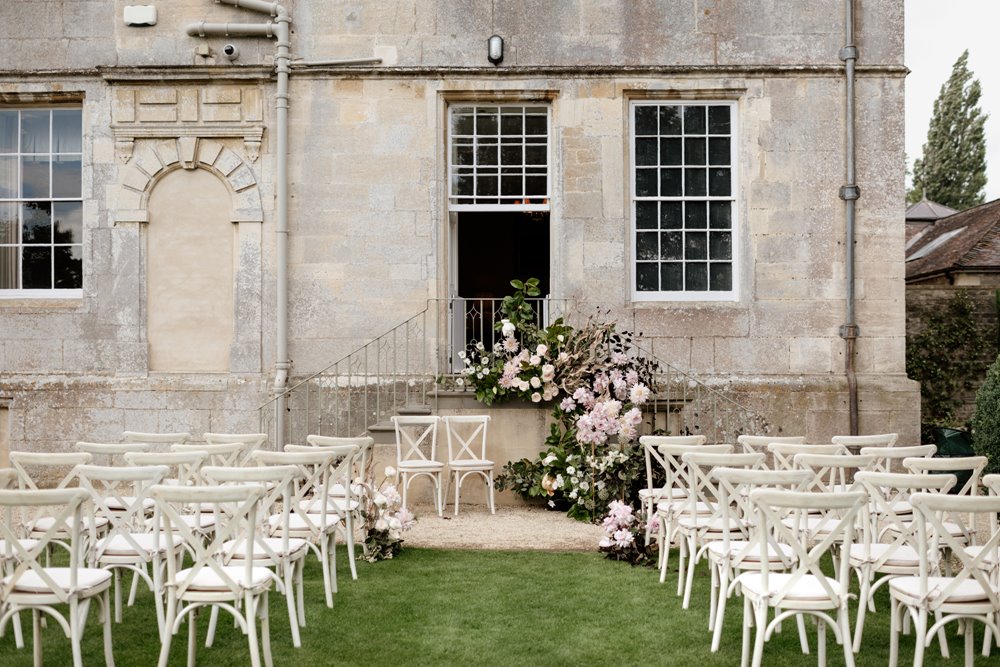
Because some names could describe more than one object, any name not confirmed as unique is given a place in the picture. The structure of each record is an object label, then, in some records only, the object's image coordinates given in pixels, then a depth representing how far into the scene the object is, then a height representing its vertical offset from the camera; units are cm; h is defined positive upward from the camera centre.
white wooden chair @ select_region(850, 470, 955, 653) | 473 -108
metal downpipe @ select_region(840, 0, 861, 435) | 1033 +163
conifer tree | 3553 +754
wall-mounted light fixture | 1040 +326
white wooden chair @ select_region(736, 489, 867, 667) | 415 -111
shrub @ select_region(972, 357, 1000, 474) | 927 -77
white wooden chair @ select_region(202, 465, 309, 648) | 484 -109
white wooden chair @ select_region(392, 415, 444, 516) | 880 -107
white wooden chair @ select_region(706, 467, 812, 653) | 473 -104
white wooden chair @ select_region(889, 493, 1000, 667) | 416 -113
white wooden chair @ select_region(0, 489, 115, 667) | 416 -110
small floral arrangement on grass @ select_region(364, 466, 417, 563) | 712 -137
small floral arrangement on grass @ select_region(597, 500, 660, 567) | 704 -146
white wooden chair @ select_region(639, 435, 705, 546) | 664 -110
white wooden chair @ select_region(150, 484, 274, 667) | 427 -110
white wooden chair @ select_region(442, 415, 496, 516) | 905 -108
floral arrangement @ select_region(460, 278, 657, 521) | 864 -50
